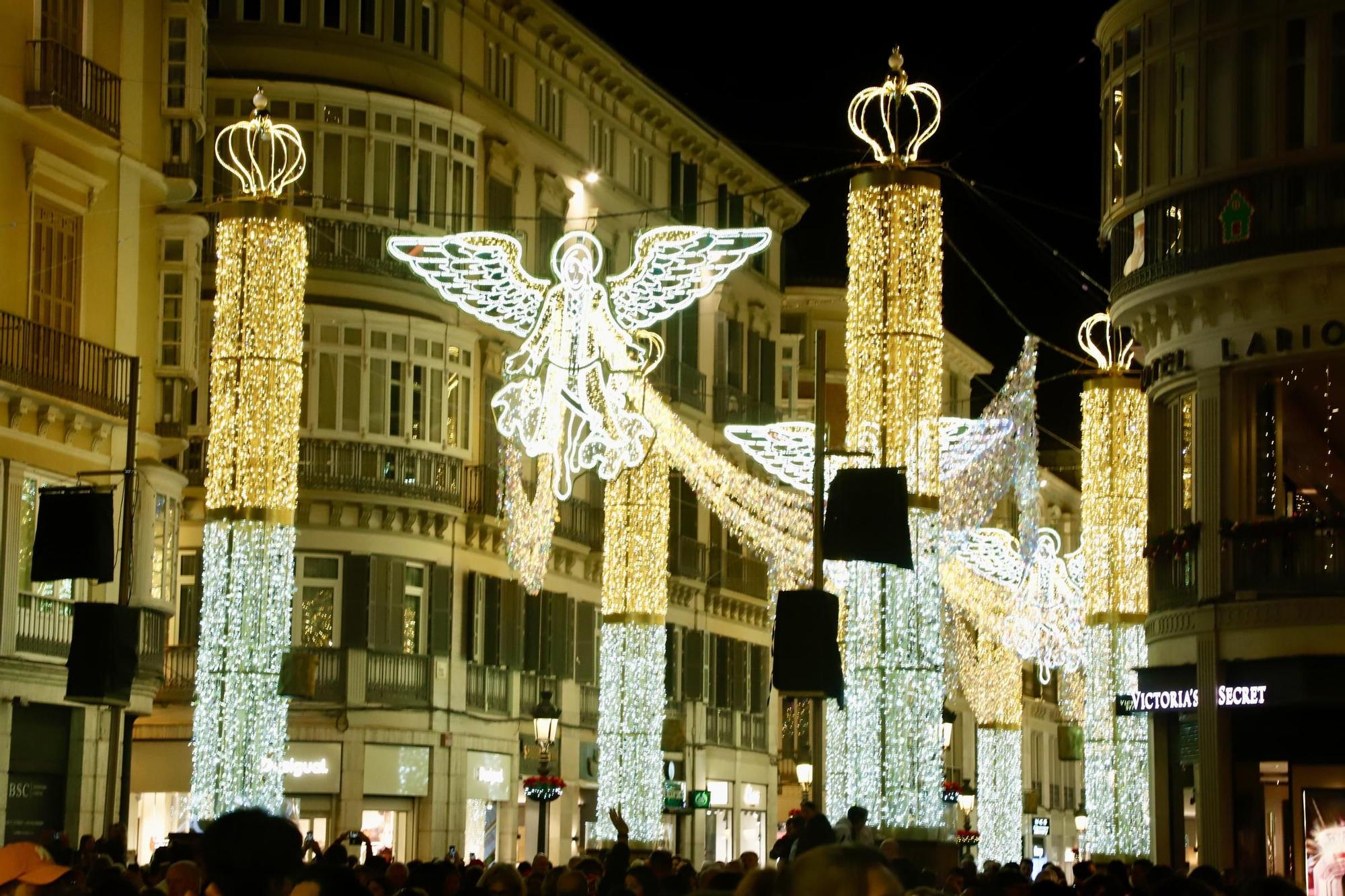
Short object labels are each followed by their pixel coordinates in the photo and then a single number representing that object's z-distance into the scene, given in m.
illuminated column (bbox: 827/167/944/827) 23.81
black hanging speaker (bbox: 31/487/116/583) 26.78
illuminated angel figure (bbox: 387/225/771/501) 30.38
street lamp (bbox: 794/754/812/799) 44.09
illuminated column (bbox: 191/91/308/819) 26.06
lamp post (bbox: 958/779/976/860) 55.09
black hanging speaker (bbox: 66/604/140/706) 26.52
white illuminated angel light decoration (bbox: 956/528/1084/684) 47.62
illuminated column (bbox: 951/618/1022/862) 48.62
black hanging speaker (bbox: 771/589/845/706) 22.64
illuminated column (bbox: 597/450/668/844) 33.97
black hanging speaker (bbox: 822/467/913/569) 22.66
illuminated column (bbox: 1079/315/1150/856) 31.78
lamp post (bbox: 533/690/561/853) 35.25
